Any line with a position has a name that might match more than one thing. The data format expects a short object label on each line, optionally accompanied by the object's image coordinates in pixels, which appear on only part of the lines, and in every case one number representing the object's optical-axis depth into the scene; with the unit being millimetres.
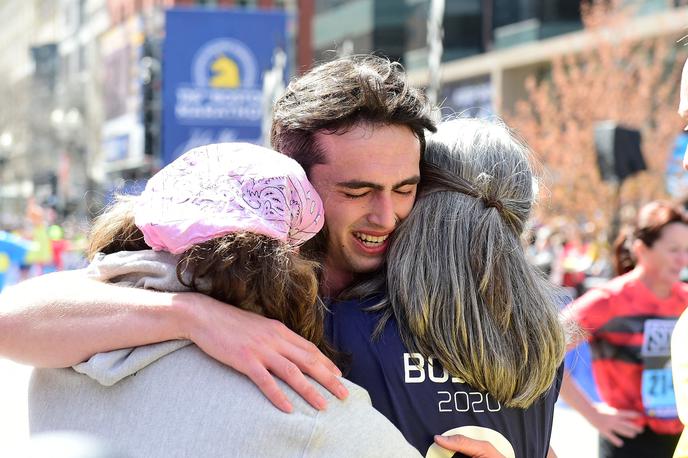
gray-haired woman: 4176
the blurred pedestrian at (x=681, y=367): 4633
